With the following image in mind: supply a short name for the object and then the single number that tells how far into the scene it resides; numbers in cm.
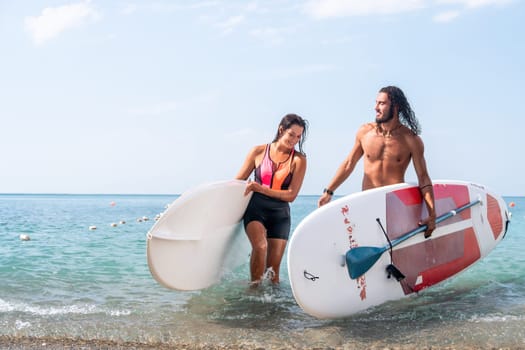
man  416
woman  427
